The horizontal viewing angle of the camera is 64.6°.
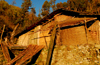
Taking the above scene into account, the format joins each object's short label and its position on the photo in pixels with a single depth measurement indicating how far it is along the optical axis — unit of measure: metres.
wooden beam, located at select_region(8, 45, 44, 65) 6.85
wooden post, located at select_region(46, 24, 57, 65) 6.27
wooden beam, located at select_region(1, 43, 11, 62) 8.16
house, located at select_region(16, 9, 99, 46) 6.09
